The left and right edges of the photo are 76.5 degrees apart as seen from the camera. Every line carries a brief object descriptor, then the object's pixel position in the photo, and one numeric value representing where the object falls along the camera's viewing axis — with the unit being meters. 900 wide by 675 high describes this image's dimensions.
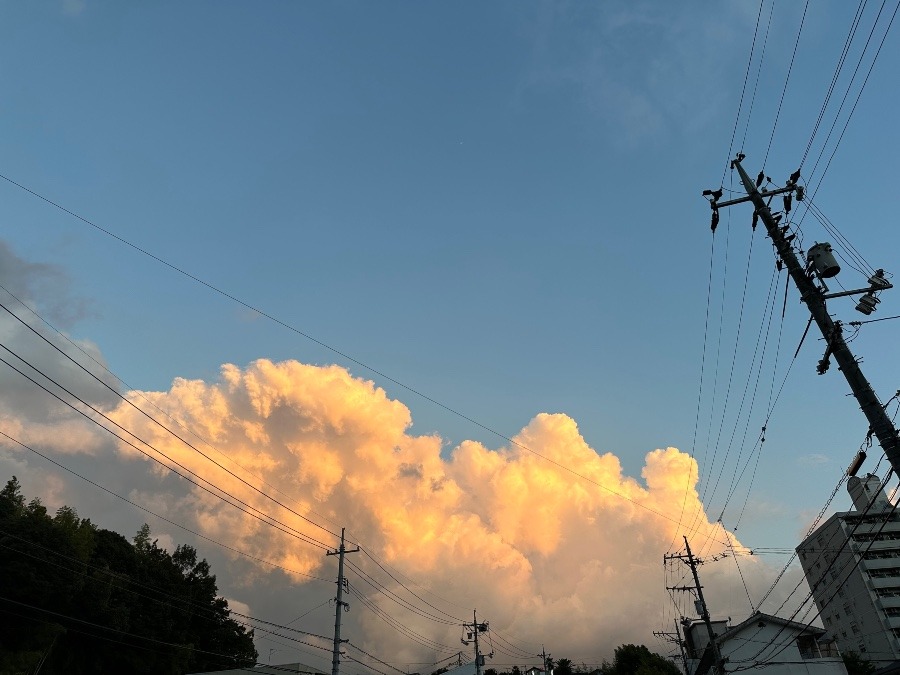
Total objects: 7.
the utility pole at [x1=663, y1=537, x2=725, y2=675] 39.69
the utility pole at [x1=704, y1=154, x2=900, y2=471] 13.42
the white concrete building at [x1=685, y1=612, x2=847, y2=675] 51.00
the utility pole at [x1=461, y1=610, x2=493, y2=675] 65.50
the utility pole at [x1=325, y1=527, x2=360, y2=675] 34.25
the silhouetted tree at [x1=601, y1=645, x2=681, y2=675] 82.82
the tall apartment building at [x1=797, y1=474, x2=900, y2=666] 74.44
